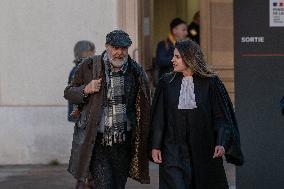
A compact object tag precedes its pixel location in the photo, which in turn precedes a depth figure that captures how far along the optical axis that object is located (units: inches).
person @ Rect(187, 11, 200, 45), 628.7
